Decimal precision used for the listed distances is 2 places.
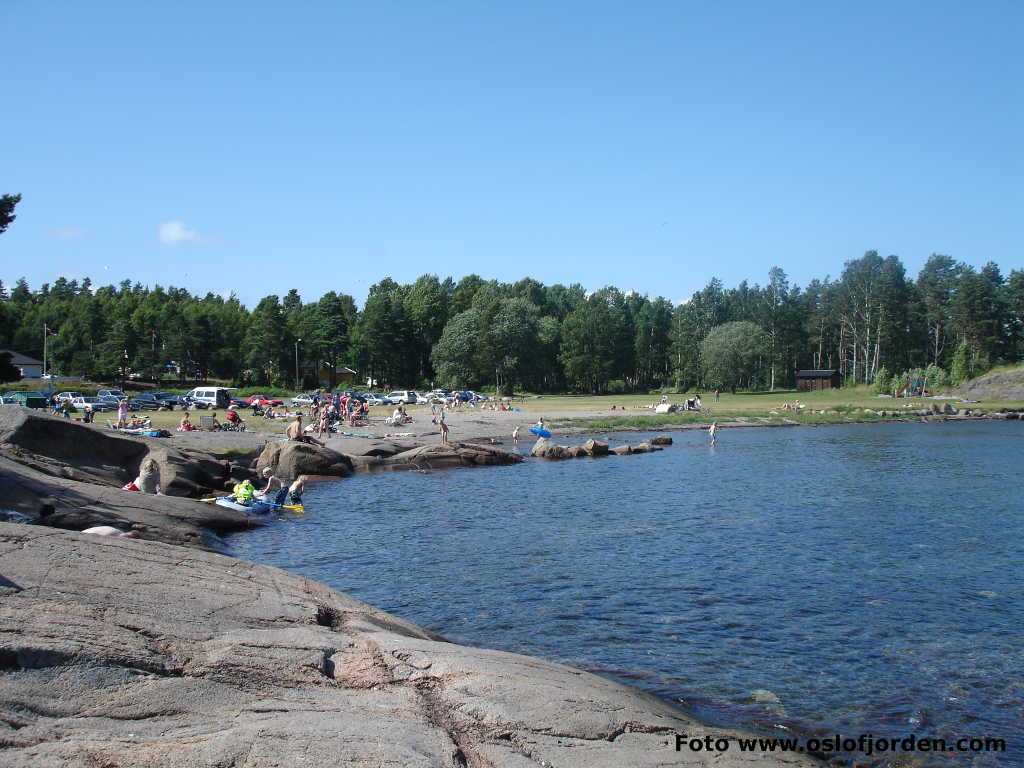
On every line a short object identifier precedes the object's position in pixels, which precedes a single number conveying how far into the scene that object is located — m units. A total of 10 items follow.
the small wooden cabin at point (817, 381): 108.06
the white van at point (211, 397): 69.06
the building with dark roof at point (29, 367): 107.25
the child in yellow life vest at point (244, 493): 27.33
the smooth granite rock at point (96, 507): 17.43
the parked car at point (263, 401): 73.81
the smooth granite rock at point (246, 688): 6.81
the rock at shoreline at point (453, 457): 42.89
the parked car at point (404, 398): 89.64
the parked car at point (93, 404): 59.09
